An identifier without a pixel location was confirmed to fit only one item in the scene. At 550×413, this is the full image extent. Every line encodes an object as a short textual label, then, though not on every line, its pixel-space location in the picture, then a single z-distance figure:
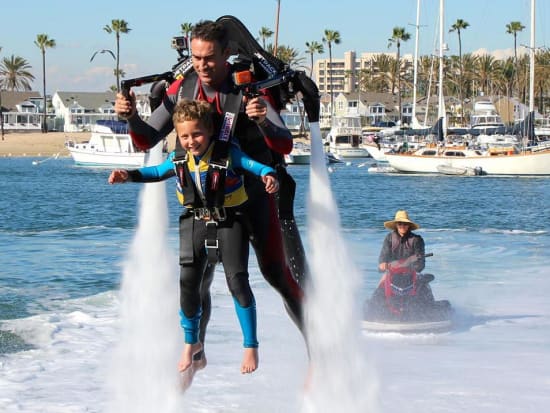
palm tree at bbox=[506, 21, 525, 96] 122.19
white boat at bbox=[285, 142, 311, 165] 78.69
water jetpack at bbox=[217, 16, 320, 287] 5.71
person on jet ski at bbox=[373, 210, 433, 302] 10.68
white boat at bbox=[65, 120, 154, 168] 76.00
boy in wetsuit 5.26
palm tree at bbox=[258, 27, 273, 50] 119.38
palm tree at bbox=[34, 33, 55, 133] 125.94
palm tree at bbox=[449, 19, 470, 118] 123.12
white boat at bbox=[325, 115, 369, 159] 96.31
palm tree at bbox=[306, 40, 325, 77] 129.02
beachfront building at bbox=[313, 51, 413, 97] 149.88
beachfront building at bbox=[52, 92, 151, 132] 136.00
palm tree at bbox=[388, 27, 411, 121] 126.50
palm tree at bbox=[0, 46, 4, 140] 118.06
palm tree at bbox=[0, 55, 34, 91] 140.88
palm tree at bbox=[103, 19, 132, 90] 112.31
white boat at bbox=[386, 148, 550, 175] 58.41
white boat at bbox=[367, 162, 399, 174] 69.55
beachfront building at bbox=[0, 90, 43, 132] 130.50
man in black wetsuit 5.34
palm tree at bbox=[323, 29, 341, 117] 121.75
